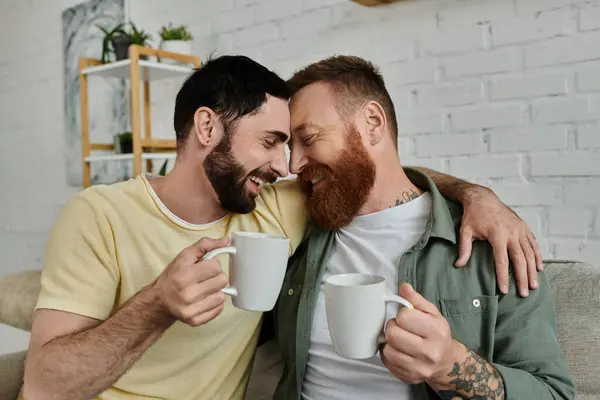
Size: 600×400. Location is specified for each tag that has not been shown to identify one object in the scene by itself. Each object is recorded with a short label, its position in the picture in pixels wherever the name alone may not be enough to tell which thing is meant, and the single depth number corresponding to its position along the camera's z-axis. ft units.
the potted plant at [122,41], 8.09
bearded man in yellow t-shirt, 3.28
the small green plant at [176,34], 8.12
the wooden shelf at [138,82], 7.84
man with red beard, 3.27
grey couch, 3.63
